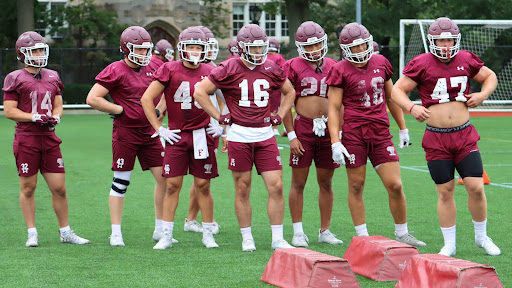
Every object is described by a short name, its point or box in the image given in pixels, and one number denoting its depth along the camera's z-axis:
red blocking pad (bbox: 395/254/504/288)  11.84
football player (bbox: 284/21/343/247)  17.22
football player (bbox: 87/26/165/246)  17.20
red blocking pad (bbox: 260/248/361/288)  12.69
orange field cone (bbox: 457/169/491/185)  25.28
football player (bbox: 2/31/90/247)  17.00
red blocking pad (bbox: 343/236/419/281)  13.68
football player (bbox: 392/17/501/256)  15.66
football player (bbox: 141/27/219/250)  16.75
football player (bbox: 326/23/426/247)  16.47
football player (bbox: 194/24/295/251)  16.45
